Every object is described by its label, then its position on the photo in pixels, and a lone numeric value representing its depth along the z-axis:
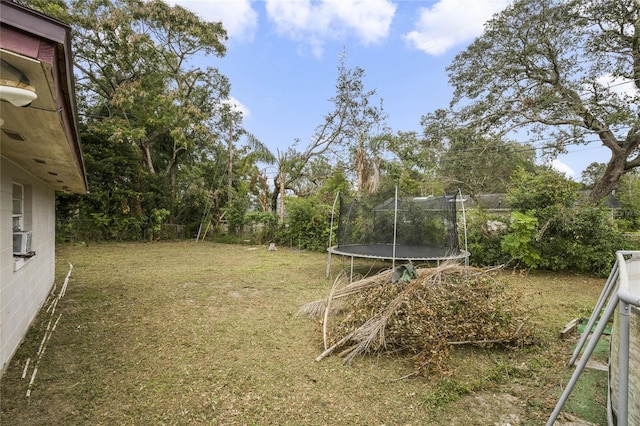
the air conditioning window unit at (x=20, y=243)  3.15
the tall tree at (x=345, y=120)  15.24
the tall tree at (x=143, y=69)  11.43
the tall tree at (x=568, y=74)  9.41
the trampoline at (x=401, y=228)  6.86
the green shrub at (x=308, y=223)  11.32
